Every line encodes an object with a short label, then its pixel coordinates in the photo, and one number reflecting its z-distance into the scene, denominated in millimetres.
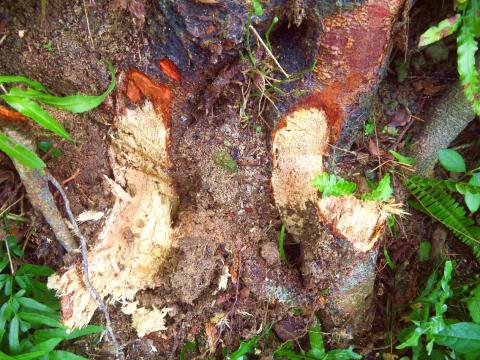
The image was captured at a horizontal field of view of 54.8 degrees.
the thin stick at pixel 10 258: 680
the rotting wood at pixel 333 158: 562
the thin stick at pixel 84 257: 599
